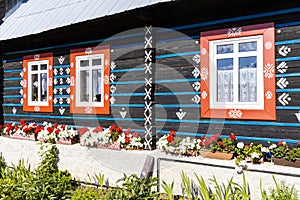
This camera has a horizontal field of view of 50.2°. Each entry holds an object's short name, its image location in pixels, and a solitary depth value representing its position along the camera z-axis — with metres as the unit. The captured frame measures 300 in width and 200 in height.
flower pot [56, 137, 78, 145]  6.58
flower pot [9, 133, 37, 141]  7.27
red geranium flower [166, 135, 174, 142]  5.29
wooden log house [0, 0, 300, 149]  4.65
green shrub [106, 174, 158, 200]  4.19
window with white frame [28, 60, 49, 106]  7.62
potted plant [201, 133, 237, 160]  4.82
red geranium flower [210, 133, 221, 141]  5.02
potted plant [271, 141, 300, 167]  4.25
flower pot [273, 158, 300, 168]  4.22
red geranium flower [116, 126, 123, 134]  6.07
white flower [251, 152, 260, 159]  4.46
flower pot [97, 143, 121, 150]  5.86
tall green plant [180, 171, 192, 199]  4.35
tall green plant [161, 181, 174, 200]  4.35
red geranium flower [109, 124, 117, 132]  6.10
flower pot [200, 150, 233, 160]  4.76
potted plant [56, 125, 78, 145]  6.58
